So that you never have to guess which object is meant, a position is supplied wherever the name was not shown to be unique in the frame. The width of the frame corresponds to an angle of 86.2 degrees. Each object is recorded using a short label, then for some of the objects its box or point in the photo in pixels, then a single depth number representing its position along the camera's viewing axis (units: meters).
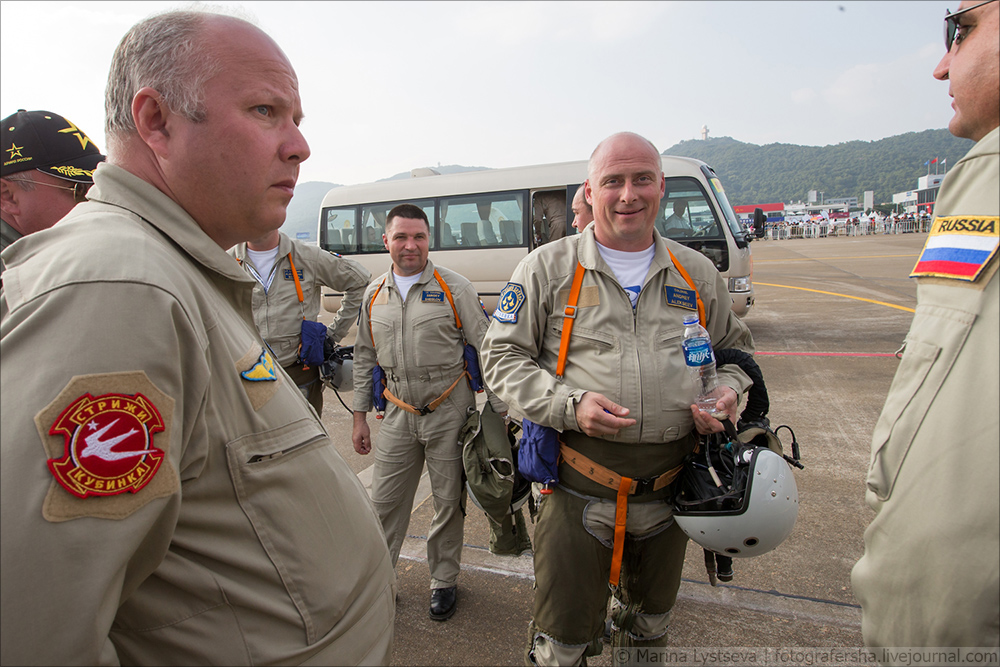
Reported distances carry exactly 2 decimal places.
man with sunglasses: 0.92
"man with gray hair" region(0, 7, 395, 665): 0.63
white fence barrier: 35.12
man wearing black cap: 1.68
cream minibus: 8.97
